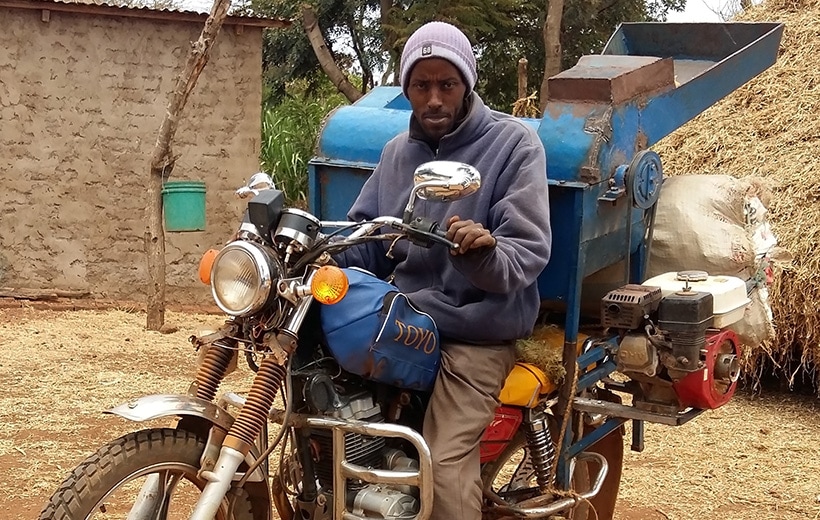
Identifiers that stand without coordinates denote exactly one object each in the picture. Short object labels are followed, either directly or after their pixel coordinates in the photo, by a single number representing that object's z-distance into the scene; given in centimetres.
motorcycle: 239
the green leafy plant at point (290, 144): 1175
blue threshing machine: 310
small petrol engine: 286
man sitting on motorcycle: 268
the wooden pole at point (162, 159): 720
